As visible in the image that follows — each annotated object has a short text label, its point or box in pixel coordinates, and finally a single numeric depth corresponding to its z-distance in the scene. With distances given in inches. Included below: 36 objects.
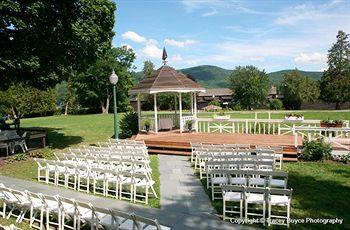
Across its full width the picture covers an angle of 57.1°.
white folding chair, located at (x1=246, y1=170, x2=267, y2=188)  314.3
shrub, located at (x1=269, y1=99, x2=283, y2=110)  2517.2
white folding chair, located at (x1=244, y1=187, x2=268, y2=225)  260.5
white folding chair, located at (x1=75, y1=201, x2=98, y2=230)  244.4
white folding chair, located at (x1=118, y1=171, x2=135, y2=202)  336.2
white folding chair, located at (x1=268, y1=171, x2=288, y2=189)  299.1
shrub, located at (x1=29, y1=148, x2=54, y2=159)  617.5
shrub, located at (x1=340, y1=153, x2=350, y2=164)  510.0
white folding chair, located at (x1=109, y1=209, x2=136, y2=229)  221.1
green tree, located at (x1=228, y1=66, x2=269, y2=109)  2782.2
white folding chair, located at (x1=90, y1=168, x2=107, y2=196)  359.3
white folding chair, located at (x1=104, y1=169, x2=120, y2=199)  346.0
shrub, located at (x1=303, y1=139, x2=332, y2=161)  517.3
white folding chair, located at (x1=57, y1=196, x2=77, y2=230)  259.3
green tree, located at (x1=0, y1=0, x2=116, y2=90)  585.0
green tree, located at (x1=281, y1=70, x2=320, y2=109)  2539.4
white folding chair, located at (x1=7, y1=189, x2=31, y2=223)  290.2
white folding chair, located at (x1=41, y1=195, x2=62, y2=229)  269.6
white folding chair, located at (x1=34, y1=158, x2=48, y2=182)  407.5
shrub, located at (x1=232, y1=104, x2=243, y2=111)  2543.3
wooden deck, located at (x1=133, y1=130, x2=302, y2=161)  609.9
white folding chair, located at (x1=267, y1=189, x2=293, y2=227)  257.6
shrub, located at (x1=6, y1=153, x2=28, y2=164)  569.6
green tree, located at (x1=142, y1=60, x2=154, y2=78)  3898.1
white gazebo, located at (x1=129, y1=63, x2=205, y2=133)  747.5
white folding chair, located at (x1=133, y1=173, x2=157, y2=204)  324.2
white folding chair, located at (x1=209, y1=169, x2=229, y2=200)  324.1
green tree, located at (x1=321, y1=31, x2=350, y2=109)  2369.6
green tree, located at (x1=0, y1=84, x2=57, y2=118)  925.2
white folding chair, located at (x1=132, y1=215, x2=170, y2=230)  206.0
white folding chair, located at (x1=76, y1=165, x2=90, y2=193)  374.6
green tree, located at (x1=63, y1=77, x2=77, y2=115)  2428.6
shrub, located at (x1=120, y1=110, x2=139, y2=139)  841.5
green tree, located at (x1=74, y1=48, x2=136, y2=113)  2399.1
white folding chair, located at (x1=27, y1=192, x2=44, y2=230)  278.4
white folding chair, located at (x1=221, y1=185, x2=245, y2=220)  269.0
